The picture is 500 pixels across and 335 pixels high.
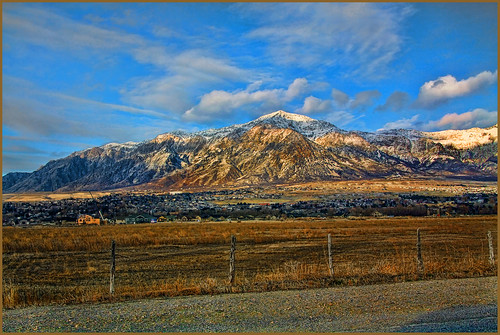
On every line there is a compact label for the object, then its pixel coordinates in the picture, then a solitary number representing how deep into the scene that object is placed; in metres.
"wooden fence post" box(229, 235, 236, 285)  16.28
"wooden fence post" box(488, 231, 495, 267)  19.48
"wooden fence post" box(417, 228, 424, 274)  18.25
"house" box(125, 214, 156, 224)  81.76
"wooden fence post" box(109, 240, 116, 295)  14.79
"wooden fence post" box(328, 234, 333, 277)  17.36
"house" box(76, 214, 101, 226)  79.82
